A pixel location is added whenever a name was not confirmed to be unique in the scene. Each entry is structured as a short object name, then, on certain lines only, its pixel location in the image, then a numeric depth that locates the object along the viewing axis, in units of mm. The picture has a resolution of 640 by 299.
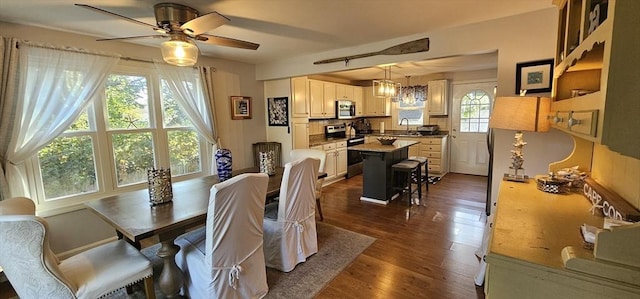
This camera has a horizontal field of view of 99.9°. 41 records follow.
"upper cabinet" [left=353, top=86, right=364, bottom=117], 6427
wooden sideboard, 831
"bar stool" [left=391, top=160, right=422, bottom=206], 3949
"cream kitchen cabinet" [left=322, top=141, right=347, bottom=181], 5195
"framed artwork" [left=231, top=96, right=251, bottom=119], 4191
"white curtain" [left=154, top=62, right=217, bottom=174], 3404
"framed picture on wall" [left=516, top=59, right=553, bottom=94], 2309
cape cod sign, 1071
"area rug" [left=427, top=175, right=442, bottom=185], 5254
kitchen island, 4059
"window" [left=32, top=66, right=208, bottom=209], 2718
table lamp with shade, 1769
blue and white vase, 2645
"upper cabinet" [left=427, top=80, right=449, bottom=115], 5857
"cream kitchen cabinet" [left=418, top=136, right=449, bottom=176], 5684
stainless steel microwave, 5797
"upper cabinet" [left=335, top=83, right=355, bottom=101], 5807
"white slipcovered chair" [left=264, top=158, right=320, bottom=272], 2314
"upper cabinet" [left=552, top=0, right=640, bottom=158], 721
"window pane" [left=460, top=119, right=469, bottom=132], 5893
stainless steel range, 5836
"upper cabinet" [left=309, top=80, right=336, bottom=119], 5039
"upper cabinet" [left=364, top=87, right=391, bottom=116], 6642
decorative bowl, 4363
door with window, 5645
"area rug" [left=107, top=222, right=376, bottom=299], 2139
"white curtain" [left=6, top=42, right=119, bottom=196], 2406
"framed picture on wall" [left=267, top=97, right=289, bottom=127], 4512
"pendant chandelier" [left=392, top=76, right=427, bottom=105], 6141
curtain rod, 2428
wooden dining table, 1644
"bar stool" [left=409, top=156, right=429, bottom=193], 4257
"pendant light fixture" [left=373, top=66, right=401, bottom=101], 4316
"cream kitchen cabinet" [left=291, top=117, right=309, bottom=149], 4539
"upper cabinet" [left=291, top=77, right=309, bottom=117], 4488
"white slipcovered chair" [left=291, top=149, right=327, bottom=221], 3179
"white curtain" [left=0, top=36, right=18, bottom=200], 2301
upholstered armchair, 1336
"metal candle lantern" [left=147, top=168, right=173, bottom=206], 2031
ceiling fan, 1943
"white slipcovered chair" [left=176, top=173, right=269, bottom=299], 1697
